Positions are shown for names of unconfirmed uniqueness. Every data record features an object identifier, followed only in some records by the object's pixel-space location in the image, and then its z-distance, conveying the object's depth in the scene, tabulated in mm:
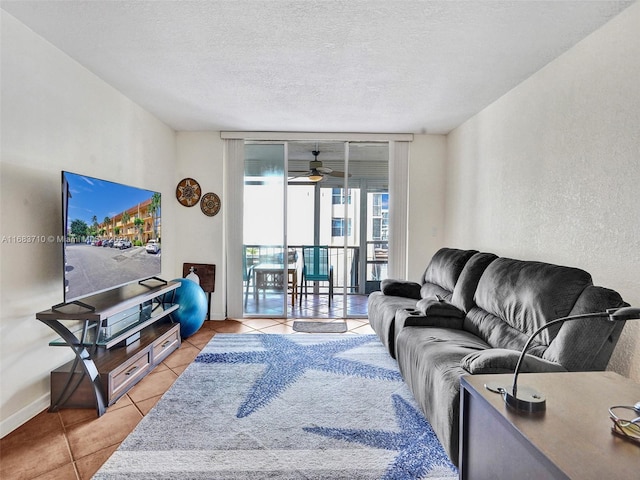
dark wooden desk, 856
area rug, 1818
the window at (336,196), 6035
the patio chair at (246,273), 4820
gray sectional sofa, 1749
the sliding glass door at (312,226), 4836
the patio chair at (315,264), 5430
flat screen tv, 2332
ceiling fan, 5160
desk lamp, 1014
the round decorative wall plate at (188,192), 4652
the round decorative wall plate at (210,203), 4664
